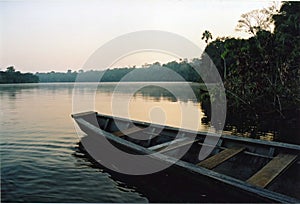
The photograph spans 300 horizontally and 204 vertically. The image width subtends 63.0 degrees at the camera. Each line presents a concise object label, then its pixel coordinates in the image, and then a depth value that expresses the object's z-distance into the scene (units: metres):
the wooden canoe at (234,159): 3.15
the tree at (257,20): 13.54
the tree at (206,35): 26.25
